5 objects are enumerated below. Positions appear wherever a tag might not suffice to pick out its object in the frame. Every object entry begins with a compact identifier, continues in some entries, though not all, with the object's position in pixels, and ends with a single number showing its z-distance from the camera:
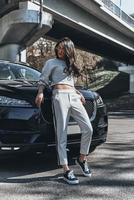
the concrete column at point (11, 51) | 19.11
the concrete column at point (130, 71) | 39.45
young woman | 4.05
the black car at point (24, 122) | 4.19
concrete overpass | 17.51
